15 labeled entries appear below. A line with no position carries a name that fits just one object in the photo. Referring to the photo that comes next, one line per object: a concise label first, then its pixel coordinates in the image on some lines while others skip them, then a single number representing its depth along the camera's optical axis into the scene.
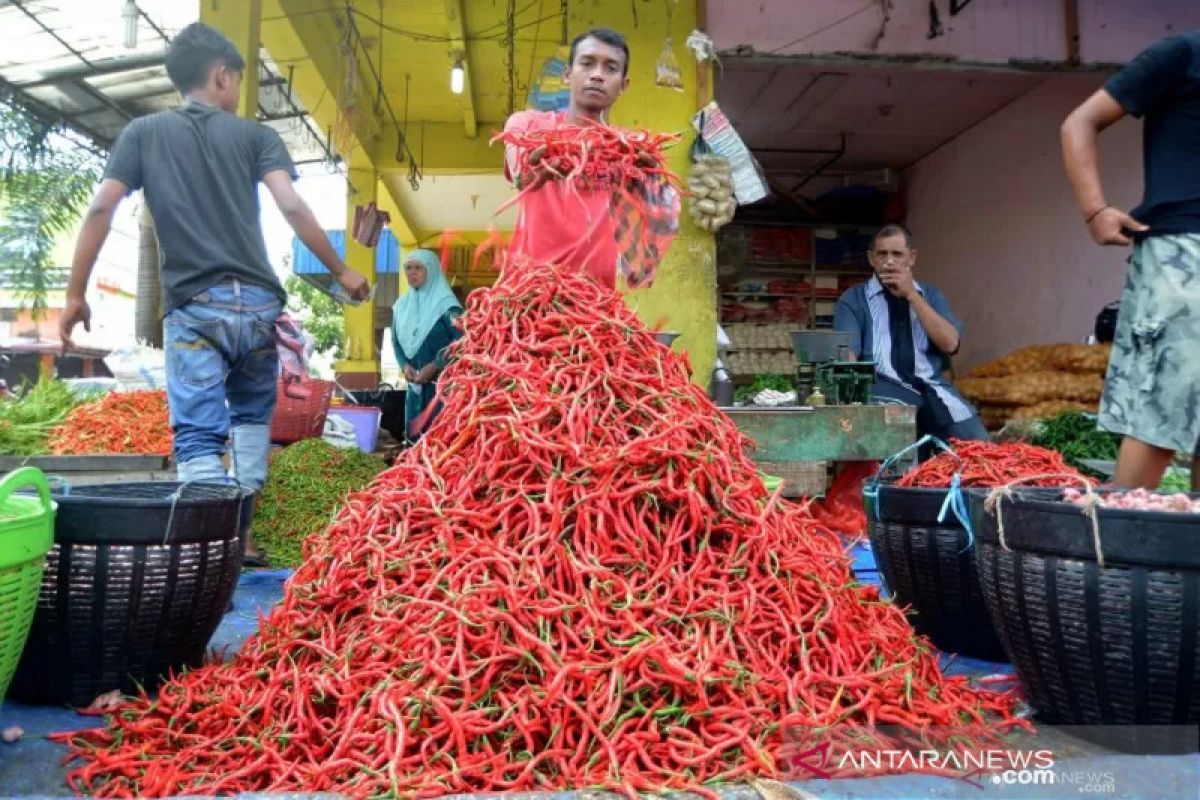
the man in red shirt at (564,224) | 2.65
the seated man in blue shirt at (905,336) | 4.48
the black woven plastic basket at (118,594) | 2.17
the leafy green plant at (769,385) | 6.80
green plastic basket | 1.66
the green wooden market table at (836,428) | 4.46
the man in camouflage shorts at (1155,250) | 2.55
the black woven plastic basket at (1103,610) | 1.79
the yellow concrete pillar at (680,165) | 6.32
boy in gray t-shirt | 3.02
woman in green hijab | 6.30
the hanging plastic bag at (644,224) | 2.72
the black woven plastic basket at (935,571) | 2.64
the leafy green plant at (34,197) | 8.50
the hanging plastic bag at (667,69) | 6.29
